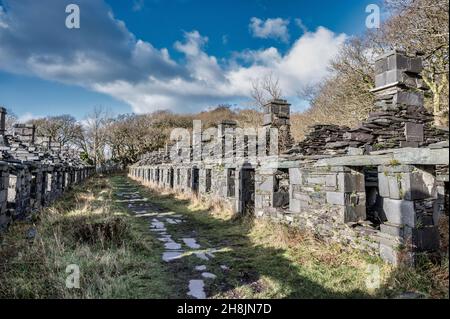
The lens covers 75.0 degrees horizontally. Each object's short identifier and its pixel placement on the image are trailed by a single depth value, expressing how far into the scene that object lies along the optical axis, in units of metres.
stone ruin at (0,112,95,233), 7.33
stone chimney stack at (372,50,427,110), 8.22
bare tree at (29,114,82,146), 47.09
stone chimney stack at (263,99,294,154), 10.76
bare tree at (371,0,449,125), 9.60
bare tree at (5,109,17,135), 32.47
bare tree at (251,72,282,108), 16.36
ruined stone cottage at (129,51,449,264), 4.32
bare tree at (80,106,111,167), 50.38
